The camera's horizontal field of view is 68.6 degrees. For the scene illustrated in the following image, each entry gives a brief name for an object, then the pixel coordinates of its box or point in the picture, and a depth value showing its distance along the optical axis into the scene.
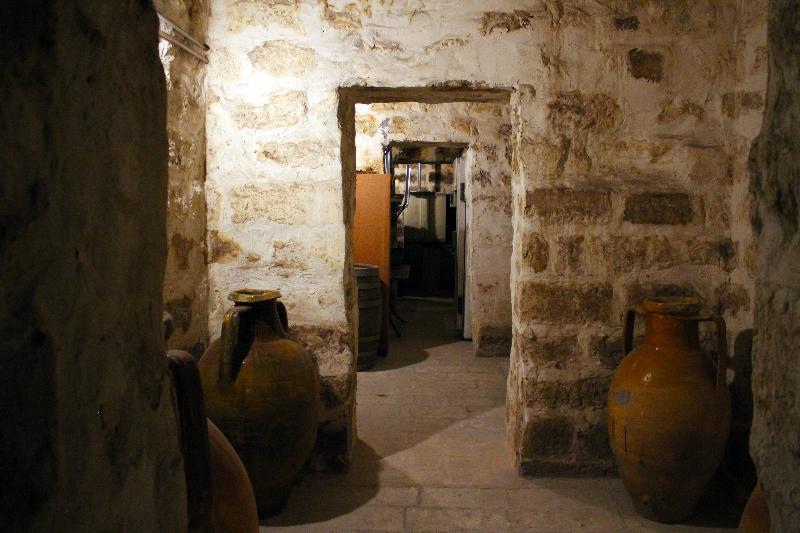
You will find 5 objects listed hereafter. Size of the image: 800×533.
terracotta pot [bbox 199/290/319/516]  1.94
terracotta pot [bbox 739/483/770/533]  0.92
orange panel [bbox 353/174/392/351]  4.35
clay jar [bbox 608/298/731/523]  1.93
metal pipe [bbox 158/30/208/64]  2.01
